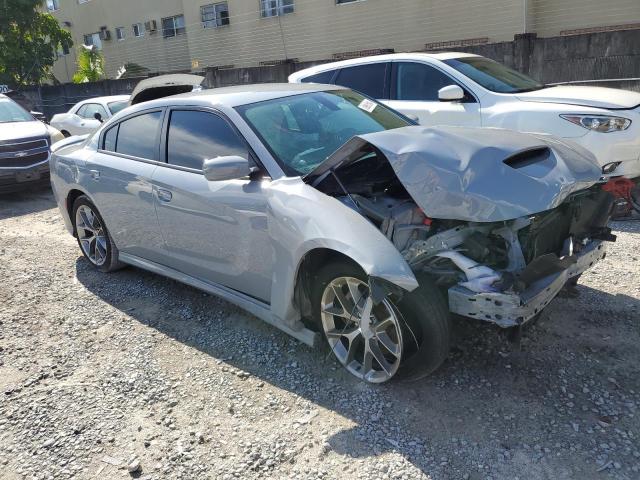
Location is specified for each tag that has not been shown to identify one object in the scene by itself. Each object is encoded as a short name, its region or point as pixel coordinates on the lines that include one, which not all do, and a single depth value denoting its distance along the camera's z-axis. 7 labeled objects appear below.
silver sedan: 2.82
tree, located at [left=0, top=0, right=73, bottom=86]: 22.41
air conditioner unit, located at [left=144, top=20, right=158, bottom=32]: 23.89
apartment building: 13.12
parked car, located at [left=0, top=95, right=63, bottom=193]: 8.70
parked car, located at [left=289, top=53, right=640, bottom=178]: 5.65
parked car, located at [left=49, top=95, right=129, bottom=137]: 10.88
